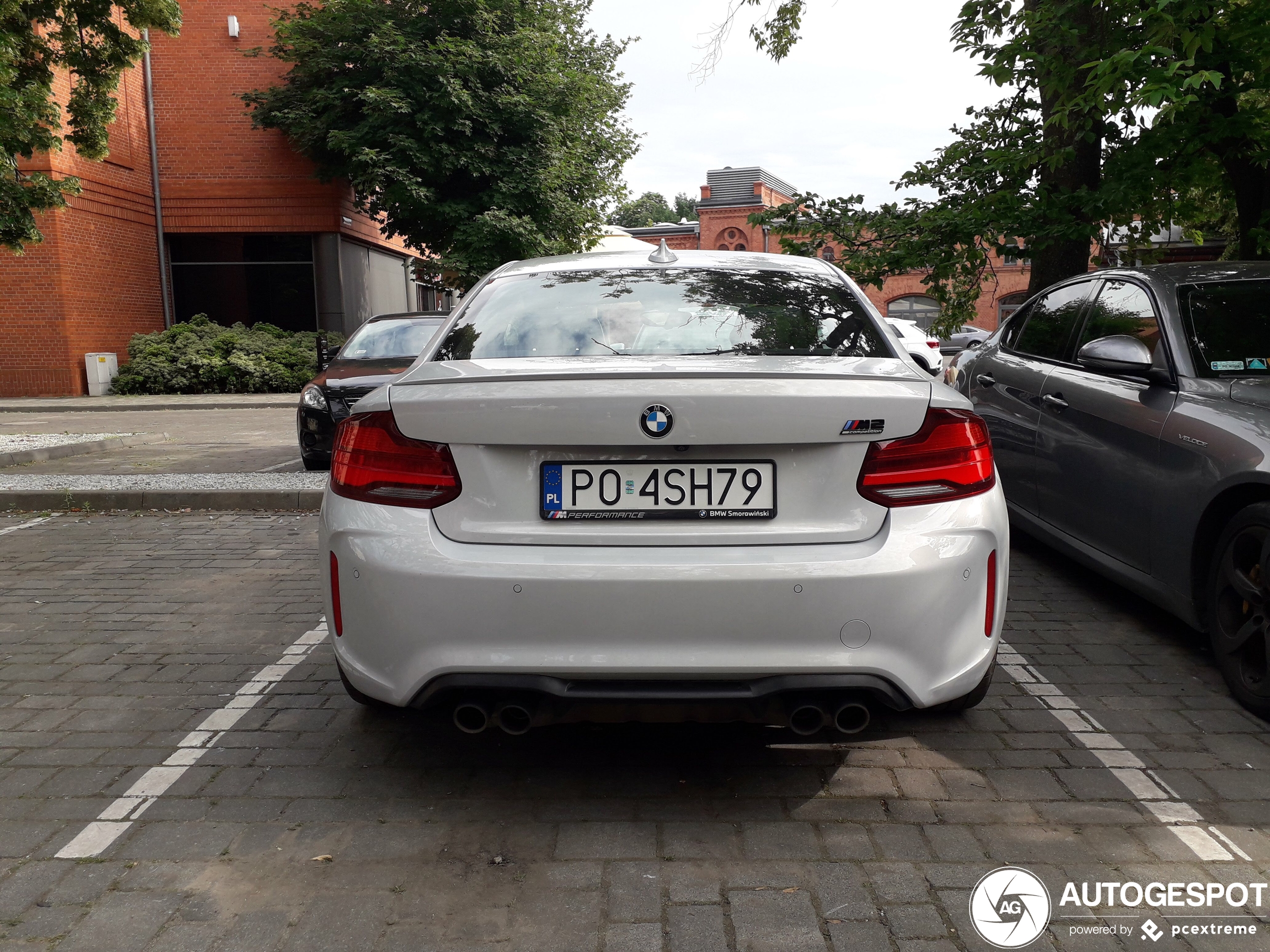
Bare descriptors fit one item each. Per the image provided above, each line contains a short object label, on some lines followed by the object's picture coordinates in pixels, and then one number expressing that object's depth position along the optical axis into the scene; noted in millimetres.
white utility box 22688
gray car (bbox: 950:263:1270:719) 3869
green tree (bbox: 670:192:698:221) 126688
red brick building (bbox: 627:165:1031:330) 54750
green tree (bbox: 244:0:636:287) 22656
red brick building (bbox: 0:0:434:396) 23984
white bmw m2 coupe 2686
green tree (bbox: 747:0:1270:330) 7340
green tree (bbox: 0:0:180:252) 12023
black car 9781
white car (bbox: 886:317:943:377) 16625
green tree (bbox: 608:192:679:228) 99812
